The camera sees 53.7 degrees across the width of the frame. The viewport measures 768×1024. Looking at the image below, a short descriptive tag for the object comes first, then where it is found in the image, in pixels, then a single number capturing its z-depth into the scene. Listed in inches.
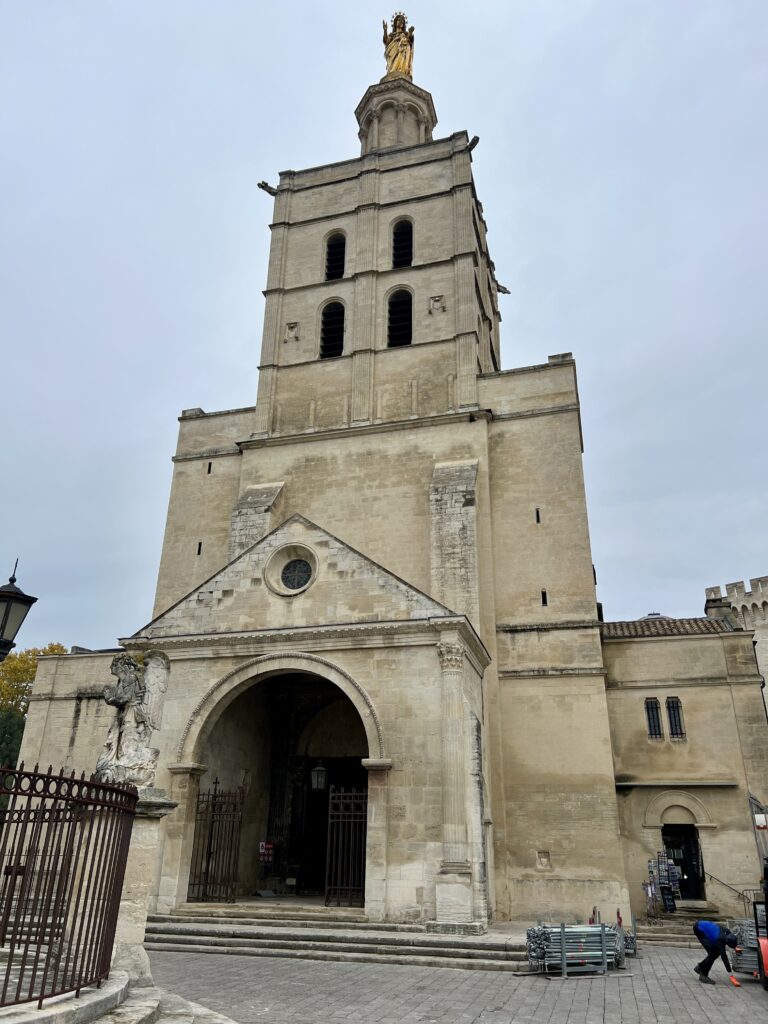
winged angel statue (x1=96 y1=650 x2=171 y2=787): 354.3
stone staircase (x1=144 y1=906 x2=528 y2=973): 466.9
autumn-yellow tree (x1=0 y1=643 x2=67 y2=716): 1445.6
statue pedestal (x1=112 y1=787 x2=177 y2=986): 305.3
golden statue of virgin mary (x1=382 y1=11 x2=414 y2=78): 1418.6
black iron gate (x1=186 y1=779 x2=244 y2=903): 627.5
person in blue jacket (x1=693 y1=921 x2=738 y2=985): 420.2
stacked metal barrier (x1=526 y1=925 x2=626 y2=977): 433.4
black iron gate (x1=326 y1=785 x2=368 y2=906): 609.3
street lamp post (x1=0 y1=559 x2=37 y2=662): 317.7
